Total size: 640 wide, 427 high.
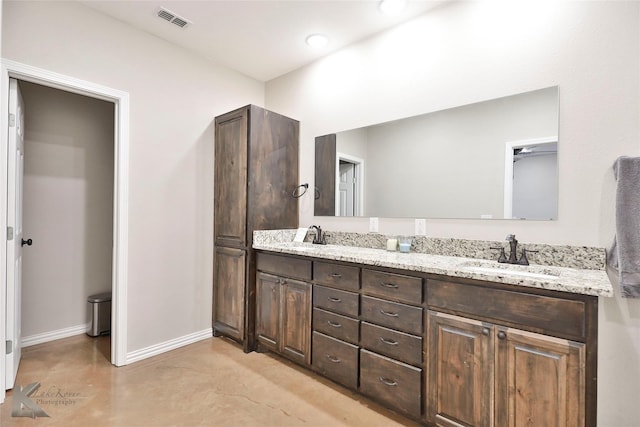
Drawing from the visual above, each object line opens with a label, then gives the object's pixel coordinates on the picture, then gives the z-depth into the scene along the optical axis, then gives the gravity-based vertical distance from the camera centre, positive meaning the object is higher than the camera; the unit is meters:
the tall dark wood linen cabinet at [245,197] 2.83 +0.15
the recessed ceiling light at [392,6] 2.30 +1.56
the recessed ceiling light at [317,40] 2.78 +1.57
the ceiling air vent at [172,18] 2.45 +1.57
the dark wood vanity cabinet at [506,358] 1.33 -0.68
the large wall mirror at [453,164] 1.93 +0.38
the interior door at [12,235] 2.11 -0.17
